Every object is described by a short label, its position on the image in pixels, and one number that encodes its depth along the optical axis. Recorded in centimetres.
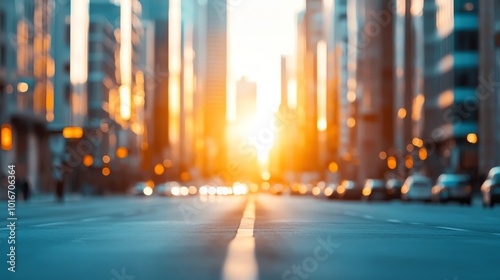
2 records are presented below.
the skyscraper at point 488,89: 8781
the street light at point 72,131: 9575
